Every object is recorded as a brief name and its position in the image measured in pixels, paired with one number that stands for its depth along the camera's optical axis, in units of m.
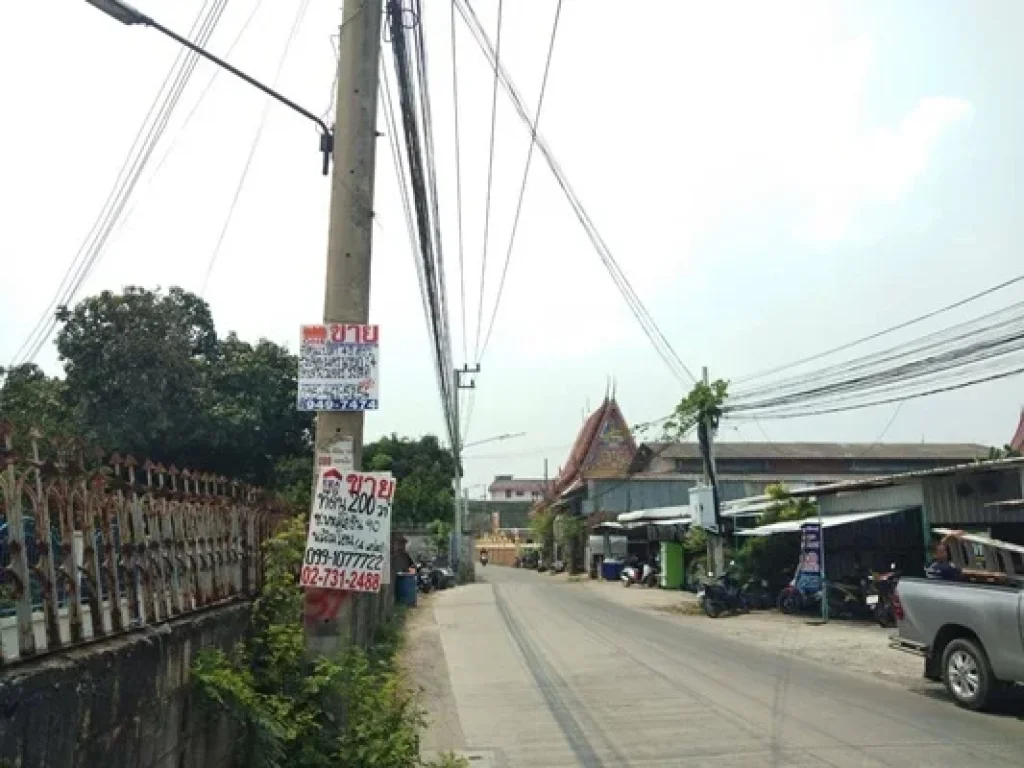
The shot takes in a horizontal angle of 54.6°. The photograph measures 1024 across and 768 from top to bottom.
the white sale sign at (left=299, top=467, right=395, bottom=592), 6.01
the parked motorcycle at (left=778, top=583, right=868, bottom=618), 23.39
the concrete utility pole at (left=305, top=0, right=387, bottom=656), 6.25
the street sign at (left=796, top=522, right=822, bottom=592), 23.11
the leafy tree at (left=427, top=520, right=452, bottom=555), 49.97
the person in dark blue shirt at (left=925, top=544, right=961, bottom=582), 11.53
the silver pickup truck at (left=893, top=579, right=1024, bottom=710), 9.95
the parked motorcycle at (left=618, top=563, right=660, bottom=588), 40.38
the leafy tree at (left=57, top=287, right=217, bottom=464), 20.78
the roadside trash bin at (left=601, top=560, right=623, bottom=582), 46.94
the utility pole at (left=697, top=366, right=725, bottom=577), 27.69
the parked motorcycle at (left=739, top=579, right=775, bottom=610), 26.29
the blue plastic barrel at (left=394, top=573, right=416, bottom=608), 28.79
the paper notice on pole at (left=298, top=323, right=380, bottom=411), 6.21
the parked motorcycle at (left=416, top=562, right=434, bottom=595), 36.91
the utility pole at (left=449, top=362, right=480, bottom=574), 43.34
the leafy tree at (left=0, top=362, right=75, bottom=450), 20.33
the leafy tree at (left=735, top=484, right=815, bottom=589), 27.34
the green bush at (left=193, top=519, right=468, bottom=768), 5.59
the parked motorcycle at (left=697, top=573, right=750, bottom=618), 25.09
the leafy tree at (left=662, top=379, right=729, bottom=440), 27.58
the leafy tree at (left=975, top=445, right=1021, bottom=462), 28.44
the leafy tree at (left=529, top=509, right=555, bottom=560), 70.31
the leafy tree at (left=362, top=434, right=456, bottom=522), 52.53
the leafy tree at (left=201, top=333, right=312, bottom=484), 22.73
